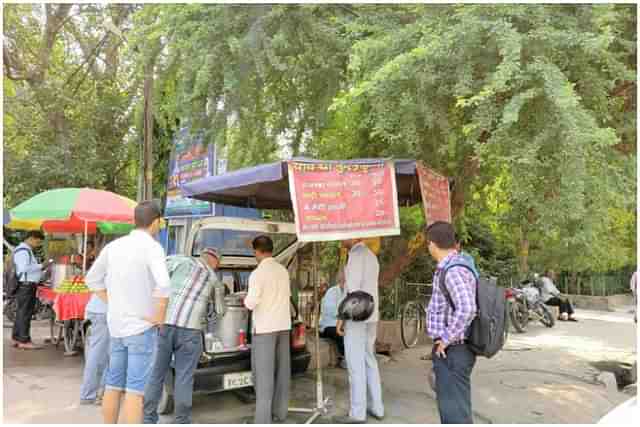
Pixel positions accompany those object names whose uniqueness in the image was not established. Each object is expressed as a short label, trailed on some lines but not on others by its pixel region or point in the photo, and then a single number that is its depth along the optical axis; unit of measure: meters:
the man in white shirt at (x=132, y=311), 3.78
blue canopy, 4.51
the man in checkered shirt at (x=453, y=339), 3.37
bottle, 4.99
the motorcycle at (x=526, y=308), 11.44
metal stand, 4.85
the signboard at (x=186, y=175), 12.02
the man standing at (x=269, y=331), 4.46
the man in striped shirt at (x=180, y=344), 4.31
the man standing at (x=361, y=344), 4.71
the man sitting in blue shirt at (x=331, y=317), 6.59
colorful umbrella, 6.57
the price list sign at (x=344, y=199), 4.20
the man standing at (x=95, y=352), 5.11
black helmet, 4.62
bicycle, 8.90
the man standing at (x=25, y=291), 8.17
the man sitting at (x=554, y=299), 13.76
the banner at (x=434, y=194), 4.73
